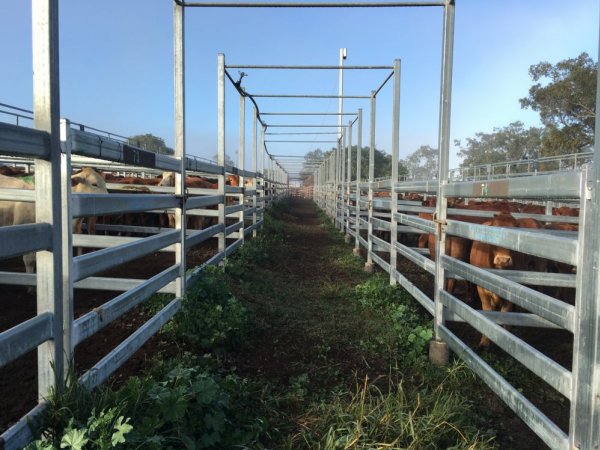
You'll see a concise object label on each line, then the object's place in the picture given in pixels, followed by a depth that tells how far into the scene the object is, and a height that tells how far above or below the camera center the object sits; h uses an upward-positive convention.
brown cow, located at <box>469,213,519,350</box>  4.68 -0.59
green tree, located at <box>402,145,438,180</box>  87.19 +7.96
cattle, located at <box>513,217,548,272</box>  5.14 -0.68
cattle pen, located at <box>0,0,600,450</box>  1.89 -0.33
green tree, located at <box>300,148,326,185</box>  33.05 +2.63
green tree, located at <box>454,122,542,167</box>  40.41 +5.16
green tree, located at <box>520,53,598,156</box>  24.14 +4.91
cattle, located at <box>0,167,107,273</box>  5.16 -0.22
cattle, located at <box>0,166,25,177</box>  9.63 +0.44
